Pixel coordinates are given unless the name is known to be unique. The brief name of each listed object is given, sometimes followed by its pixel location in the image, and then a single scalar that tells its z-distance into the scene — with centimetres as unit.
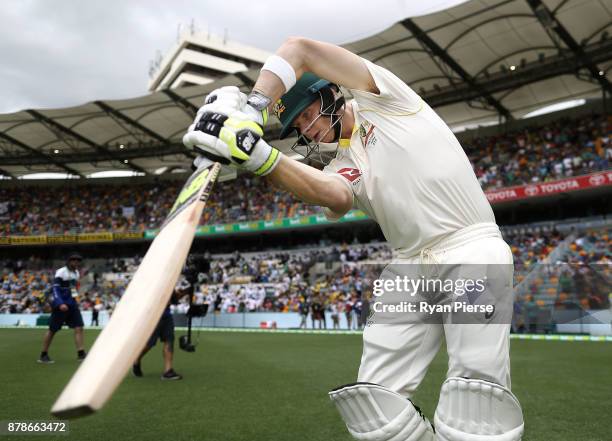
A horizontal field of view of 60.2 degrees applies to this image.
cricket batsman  215
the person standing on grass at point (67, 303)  1035
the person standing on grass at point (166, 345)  780
